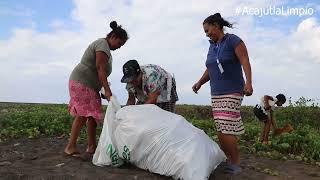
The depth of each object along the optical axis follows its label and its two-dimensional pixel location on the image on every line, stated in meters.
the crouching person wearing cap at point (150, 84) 4.48
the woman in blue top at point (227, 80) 4.52
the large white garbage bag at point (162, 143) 4.17
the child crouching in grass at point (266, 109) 7.31
